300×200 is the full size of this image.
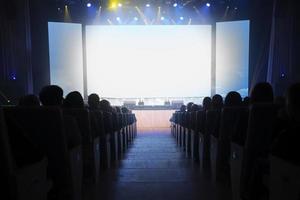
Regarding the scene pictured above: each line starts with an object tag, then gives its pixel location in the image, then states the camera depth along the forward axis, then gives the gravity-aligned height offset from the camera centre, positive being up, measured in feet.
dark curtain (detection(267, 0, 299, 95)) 29.17 +3.99
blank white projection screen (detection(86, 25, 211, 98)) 42.55 +3.84
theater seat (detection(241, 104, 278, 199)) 6.47 -1.37
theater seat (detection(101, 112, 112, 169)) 12.95 -2.15
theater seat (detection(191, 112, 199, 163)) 14.48 -2.62
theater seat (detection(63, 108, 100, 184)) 9.33 -1.90
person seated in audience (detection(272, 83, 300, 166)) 5.05 -0.82
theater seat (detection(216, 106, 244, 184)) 8.68 -1.69
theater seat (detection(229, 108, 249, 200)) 7.27 -1.50
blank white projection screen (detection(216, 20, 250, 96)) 39.93 +3.95
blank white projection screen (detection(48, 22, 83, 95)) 40.86 +4.31
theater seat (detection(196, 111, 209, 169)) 12.54 -2.15
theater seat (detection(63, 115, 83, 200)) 7.38 -1.46
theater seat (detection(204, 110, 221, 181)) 10.29 -1.63
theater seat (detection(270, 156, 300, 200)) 4.78 -1.53
